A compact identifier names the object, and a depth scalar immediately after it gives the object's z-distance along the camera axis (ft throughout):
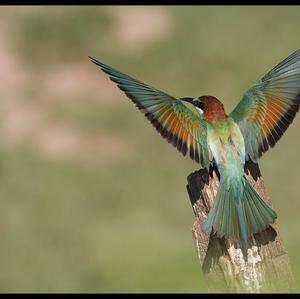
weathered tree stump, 30.94
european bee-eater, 35.50
